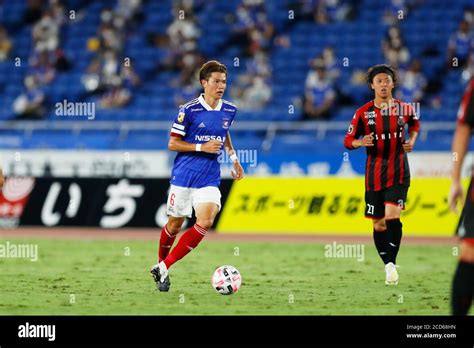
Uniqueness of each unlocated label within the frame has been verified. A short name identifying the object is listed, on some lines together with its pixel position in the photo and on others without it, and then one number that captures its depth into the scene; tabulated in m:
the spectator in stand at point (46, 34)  28.28
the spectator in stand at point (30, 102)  26.61
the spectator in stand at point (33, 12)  29.58
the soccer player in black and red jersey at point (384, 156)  12.24
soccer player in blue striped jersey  11.29
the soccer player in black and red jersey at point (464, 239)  6.79
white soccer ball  11.09
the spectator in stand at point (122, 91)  26.36
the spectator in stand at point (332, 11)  26.61
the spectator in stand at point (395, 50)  24.22
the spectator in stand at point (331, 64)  24.42
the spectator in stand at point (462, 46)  23.97
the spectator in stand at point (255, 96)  24.75
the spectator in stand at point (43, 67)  27.55
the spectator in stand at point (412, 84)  23.42
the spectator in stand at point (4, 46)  28.81
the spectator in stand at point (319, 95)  23.83
